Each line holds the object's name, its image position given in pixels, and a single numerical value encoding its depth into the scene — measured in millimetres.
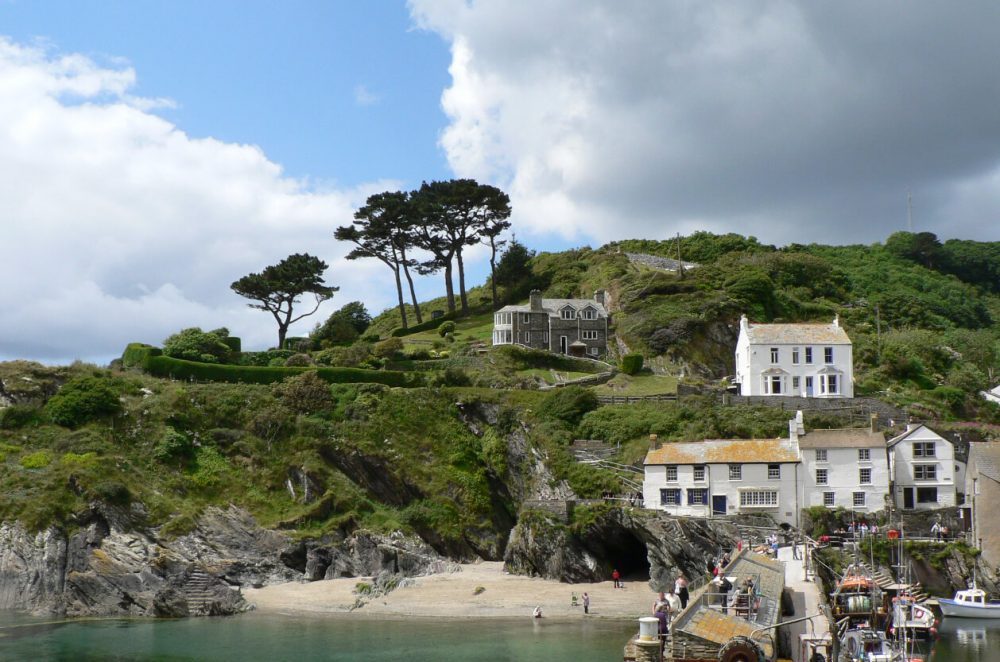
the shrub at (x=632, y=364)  79062
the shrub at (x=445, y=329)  92000
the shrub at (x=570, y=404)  65938
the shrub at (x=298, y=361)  78044
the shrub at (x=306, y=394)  68688
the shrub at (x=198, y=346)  77938
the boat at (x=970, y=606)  47188
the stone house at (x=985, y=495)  51688
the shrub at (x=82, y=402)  64125
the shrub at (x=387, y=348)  80938
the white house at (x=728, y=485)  54188
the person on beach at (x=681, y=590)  34281
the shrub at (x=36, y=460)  58562
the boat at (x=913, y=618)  41125
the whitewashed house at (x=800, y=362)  69250
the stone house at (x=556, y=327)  86812
